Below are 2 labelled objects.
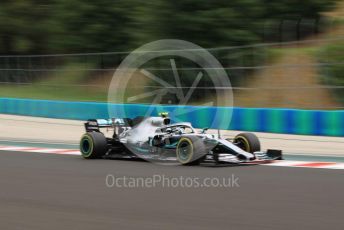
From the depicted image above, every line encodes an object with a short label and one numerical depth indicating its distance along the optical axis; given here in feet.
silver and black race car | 60.23
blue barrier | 88.63
